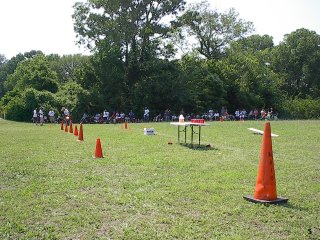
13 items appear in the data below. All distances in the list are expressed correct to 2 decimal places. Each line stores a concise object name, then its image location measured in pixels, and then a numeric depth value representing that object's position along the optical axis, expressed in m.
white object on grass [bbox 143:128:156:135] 21.58
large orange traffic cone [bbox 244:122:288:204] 6.26
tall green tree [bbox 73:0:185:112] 45.88
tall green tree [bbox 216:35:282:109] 54.88
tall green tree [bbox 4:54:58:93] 49.81
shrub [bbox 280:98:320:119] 55.12
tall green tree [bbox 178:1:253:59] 62.75
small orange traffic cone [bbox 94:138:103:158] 11.72
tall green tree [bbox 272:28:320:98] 69.19
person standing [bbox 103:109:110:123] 42.12
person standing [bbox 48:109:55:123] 38.69
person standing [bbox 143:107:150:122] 43.31
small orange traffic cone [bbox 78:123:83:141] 17.69
